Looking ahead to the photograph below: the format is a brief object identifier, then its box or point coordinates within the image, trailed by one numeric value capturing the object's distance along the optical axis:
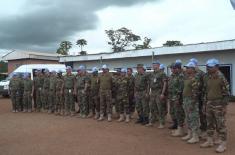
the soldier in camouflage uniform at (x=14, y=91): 9.13
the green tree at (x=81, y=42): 37.09
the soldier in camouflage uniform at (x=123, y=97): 7.11
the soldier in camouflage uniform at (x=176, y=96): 5.46
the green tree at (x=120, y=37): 33.30
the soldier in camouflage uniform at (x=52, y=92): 8.51
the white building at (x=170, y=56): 12.67
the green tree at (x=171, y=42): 32.24
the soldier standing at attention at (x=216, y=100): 4.50
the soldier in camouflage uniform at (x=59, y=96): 8.34
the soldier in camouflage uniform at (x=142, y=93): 6.62
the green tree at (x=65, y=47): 37.52
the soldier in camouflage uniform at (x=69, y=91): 8.07
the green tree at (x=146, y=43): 32.51
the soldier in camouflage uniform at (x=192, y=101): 5.00
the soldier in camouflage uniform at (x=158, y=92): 6.18
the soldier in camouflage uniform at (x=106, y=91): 7.24
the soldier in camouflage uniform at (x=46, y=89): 8.77
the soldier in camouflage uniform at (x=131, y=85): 7.16
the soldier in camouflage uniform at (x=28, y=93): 9.03
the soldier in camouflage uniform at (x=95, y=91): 7.59
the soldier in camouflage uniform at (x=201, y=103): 5.12
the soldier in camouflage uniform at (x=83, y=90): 7.72
